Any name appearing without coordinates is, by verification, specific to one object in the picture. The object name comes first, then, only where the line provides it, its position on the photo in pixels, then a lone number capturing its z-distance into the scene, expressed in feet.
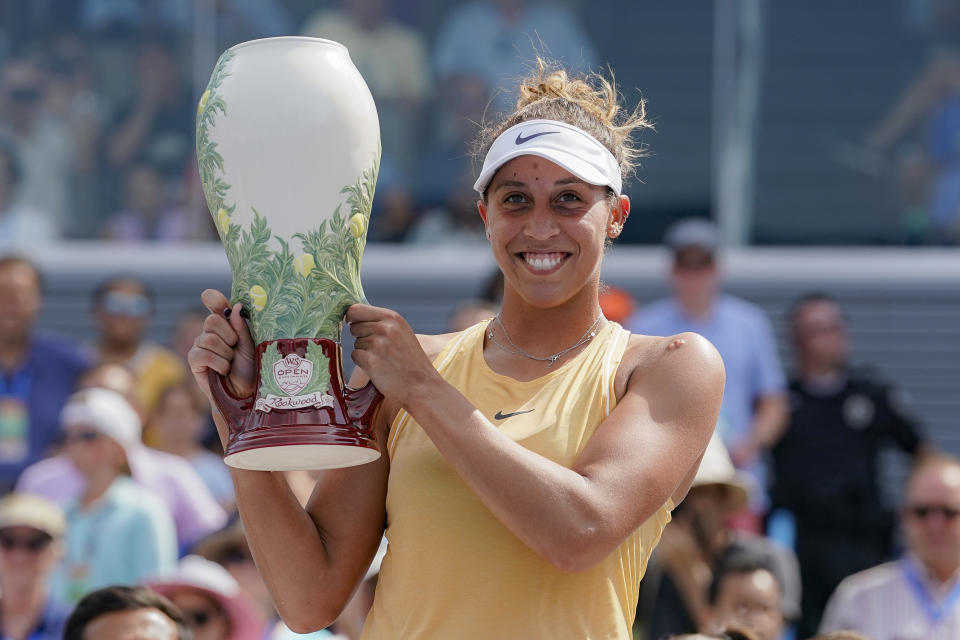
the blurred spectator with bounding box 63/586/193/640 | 23.43
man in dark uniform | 41.68
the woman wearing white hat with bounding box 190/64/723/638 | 14.46
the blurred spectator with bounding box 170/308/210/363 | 47.90
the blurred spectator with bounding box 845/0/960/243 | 54.60
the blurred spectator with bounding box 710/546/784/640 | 31.58
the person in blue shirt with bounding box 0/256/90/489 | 42.09
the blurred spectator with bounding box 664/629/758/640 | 22.55
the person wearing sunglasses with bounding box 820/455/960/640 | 34.24
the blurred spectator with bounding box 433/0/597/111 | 53.62
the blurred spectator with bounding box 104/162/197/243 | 57.47
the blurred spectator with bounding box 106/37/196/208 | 56.59
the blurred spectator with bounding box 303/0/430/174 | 54.13
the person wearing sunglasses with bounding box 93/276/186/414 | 46.42
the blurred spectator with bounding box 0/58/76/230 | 56.85
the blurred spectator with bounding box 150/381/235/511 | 41.39
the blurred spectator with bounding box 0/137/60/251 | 56.75
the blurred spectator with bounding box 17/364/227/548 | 37.35
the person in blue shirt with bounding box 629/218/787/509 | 43.24
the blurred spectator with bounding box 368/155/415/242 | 54.65
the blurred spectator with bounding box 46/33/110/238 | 57.11
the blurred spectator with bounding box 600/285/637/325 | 42.29
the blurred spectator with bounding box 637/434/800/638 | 33.94
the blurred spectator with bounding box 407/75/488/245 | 55.06
